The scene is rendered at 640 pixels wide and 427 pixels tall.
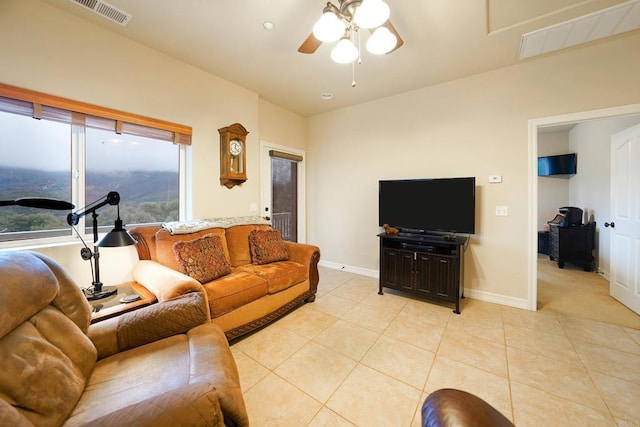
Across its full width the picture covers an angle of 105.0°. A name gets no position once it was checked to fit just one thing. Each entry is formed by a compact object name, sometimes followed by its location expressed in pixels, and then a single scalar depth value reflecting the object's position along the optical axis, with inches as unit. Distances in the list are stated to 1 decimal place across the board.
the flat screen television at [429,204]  111.7
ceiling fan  54.4
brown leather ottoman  29.7
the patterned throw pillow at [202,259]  85.9
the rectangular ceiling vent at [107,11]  75.2
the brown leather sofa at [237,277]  78.2
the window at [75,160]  75.4
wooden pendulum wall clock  123.6
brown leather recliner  31.5
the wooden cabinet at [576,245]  159.9
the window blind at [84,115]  72.2
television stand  107.6
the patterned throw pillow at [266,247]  112.0
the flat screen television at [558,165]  184.4
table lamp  65.7
